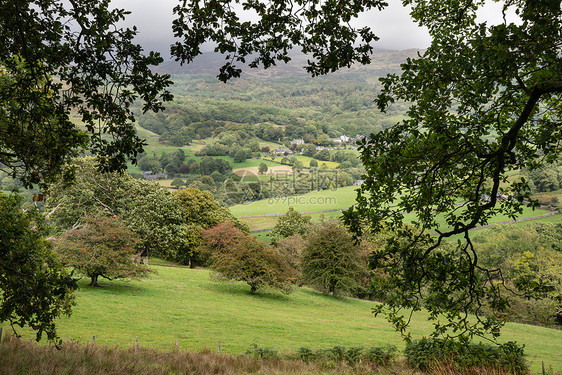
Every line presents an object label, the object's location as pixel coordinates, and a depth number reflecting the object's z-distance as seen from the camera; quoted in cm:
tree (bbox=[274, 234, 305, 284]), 4524
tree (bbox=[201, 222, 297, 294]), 3288
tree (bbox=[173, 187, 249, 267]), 4602
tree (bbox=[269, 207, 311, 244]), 5797
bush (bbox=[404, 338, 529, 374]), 1231
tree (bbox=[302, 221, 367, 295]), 3738
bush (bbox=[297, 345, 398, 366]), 1406
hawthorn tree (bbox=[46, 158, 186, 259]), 3975
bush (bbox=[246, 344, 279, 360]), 1384
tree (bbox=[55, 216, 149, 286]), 2486
